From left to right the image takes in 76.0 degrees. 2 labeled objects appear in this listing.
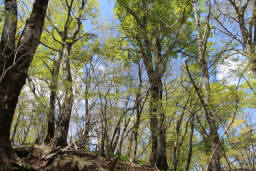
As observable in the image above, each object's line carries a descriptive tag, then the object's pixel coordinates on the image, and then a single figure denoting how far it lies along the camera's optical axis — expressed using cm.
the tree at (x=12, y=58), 275
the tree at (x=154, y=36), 621
